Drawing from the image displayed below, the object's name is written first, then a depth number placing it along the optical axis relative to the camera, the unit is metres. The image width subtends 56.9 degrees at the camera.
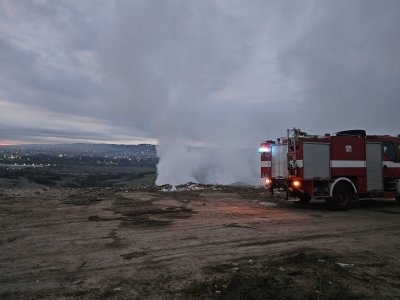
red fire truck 14.30
